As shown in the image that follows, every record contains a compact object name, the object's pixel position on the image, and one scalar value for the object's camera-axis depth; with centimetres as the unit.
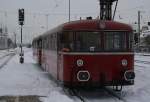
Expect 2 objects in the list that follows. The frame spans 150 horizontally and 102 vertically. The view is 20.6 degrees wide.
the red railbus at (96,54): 1413
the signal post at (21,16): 3731
